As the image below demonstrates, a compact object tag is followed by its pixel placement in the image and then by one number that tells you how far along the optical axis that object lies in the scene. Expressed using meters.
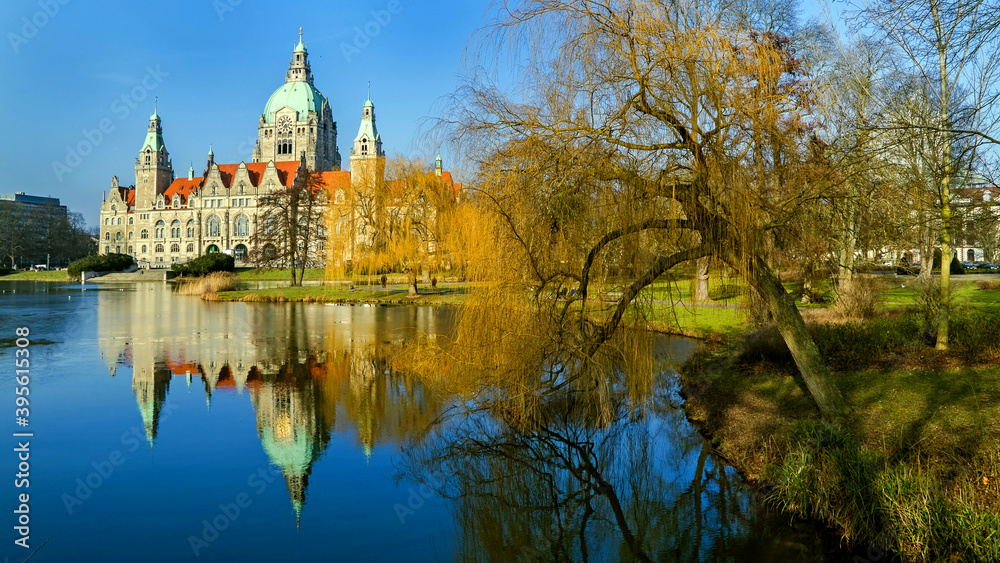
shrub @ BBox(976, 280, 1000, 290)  25.34
